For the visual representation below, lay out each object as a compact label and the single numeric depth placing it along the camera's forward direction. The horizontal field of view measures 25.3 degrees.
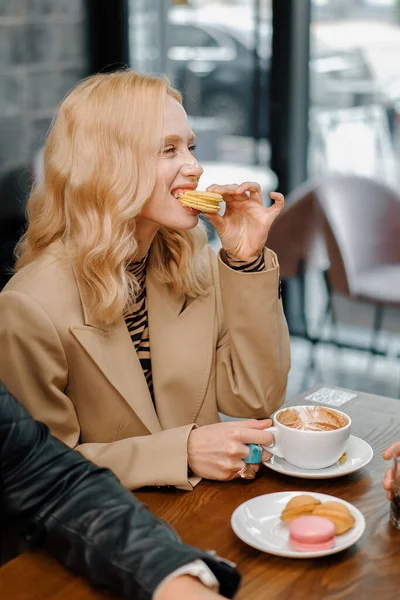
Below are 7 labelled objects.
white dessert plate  1.25
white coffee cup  1.46
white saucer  1.47
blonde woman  1.66
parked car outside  4.60
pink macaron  1.25
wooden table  1.19
